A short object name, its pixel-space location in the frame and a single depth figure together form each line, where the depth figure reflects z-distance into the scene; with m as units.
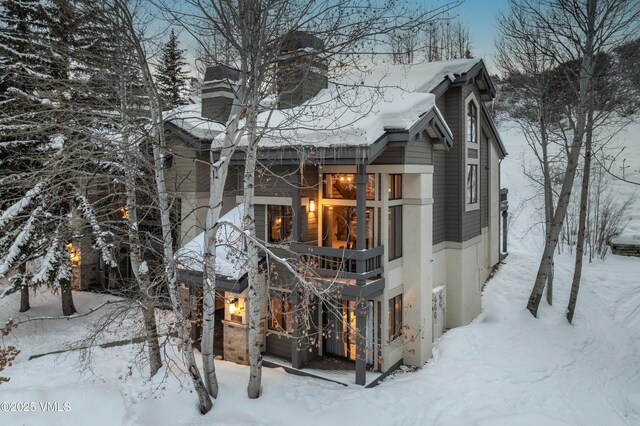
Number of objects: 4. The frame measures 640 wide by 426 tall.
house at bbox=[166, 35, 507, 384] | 9.93
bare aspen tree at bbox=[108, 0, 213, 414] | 7.46
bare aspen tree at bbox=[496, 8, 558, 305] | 14.58
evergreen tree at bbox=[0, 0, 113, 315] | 12.36
